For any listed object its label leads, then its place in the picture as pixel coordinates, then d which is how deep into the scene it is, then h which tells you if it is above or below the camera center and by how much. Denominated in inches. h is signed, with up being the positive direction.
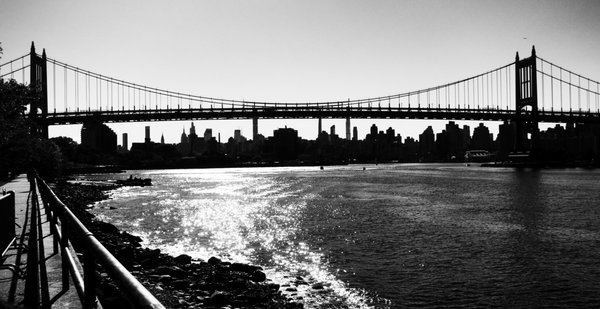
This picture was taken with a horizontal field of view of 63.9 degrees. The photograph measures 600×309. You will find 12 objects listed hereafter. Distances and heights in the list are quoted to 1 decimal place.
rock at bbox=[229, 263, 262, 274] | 645.1 -150.3
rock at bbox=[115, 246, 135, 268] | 634.8 -134.6
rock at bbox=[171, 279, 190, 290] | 540.4 -143.9
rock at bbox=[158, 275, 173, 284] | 553.3 -141.1
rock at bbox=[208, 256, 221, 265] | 685.9 -149.4
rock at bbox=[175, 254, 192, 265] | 687.5 -147.6
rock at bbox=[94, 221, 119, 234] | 908.8 -133.1
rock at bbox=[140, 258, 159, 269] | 629.1 -140.0
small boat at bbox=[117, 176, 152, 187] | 2851.9 -148.1
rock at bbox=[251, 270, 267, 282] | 603.5 -152.3
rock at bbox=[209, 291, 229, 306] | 483.9 -143.8
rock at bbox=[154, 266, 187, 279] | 589.3 -140.4
